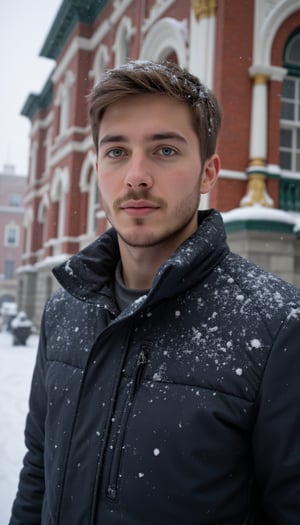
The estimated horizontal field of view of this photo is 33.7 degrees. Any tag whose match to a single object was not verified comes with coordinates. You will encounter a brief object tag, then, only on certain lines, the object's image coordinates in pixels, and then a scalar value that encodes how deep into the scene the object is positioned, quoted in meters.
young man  0.47
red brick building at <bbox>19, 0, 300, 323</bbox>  5.67
